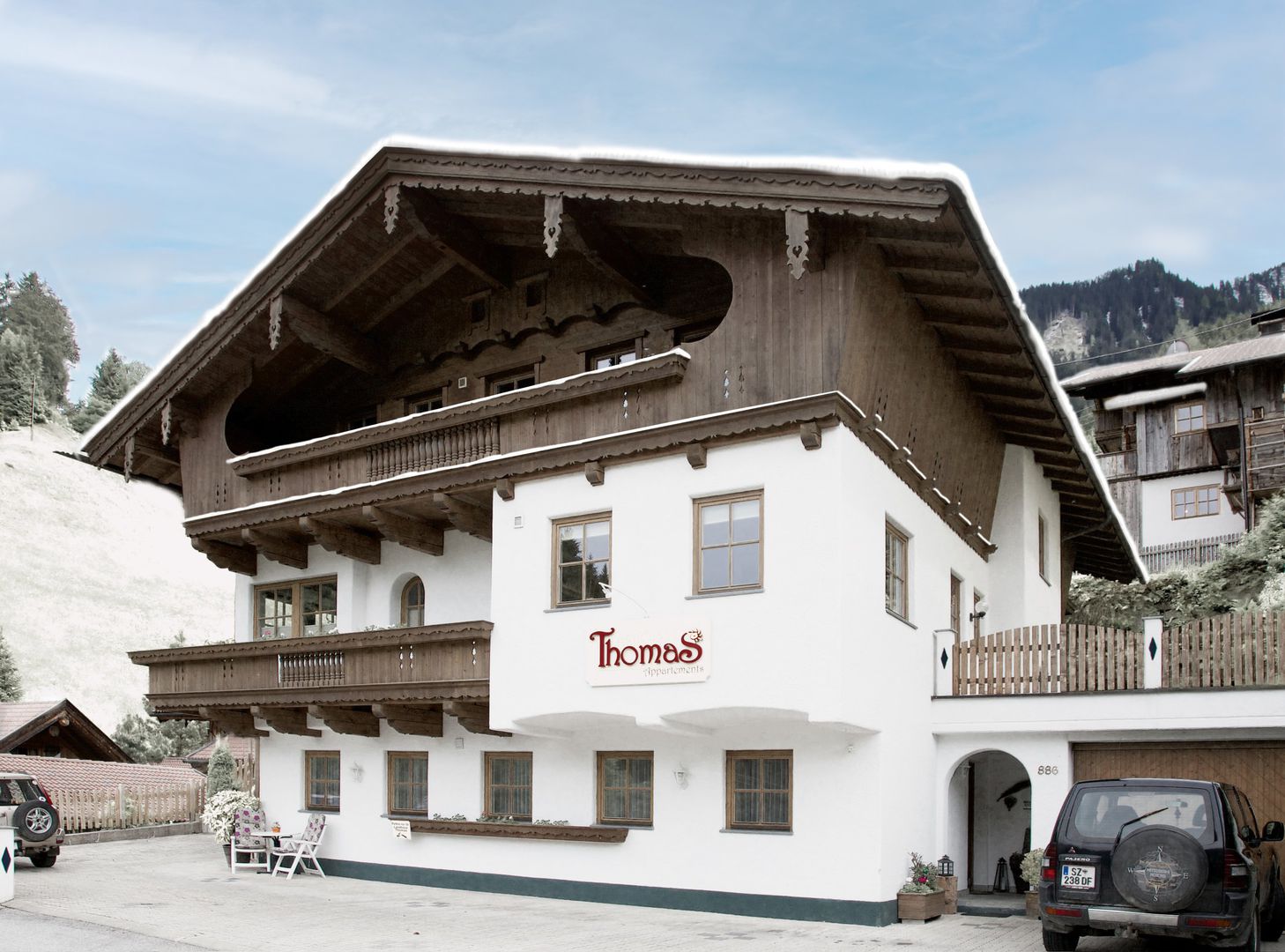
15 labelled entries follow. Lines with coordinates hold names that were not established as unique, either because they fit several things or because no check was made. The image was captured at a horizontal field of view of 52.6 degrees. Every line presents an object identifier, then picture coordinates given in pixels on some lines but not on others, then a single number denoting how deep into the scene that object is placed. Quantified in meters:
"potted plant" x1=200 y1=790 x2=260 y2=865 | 23.00
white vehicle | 22.14
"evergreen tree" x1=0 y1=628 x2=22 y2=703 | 52.84
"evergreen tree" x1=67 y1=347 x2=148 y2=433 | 108.62
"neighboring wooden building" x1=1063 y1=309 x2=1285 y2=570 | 44.16
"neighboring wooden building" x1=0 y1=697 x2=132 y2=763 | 33.12
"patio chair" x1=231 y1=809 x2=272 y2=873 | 21.97
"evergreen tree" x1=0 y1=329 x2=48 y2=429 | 106.00
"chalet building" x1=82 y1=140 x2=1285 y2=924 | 15.84
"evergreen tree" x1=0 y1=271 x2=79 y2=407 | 128.25
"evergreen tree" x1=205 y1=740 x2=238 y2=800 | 31.55
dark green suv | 11.62
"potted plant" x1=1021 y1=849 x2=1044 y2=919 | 16.25
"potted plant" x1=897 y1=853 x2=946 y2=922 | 16.05
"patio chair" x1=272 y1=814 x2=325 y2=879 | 21.33
